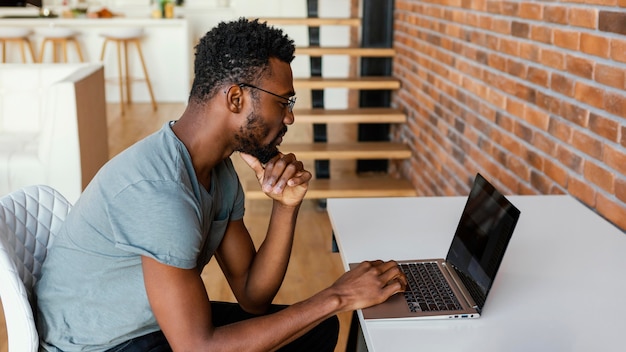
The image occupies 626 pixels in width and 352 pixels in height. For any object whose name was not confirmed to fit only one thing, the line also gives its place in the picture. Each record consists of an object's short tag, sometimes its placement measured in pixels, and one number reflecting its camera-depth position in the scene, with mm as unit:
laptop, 1232
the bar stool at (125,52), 7332
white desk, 1146
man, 1255
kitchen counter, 7582
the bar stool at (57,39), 7453
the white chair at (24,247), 1369
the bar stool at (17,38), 7434
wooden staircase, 4094
